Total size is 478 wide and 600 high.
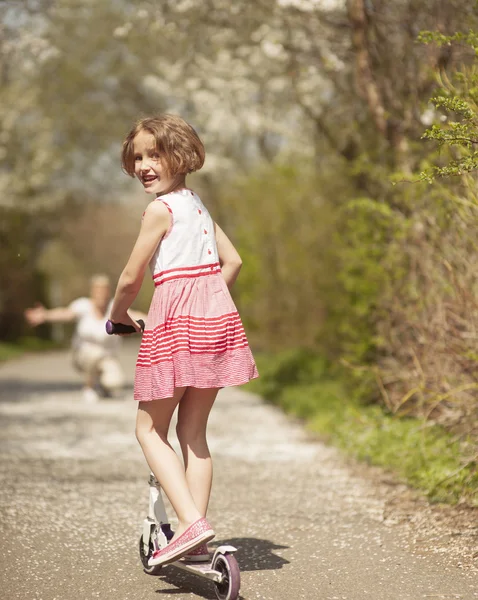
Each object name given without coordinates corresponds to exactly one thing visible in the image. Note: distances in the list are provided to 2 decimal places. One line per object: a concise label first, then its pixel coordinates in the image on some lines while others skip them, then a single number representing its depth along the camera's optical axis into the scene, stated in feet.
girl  25.84
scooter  24.13
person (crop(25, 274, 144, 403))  81.00
